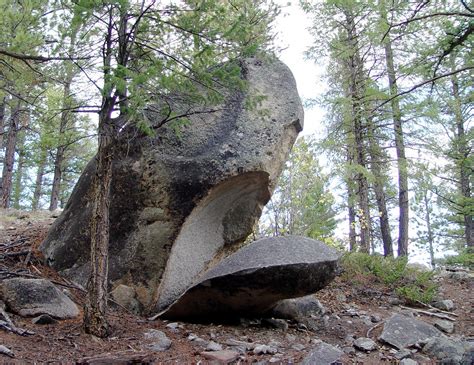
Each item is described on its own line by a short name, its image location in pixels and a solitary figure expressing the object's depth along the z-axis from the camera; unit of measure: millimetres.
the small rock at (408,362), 4270
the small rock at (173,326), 4738
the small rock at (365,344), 4734
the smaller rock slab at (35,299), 4500
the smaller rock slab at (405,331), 4950
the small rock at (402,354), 4516
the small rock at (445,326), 5867
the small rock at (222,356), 3816
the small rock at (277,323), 5227
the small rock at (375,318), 6008
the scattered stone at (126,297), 5356
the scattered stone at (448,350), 4199
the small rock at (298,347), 4445
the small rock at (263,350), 4168
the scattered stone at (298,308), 5672
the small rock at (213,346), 4152
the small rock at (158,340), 4023
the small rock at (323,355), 3893
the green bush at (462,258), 7016
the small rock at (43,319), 4301
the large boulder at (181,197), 5539
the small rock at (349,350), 4598
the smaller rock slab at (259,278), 4699
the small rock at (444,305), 6938
